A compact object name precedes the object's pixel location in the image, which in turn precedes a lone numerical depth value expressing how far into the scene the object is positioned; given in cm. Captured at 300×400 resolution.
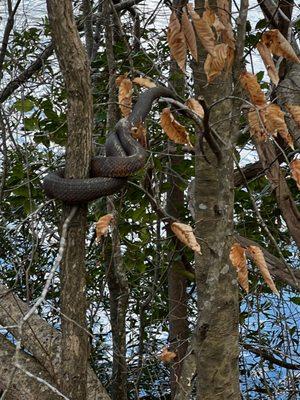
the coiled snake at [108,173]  345
